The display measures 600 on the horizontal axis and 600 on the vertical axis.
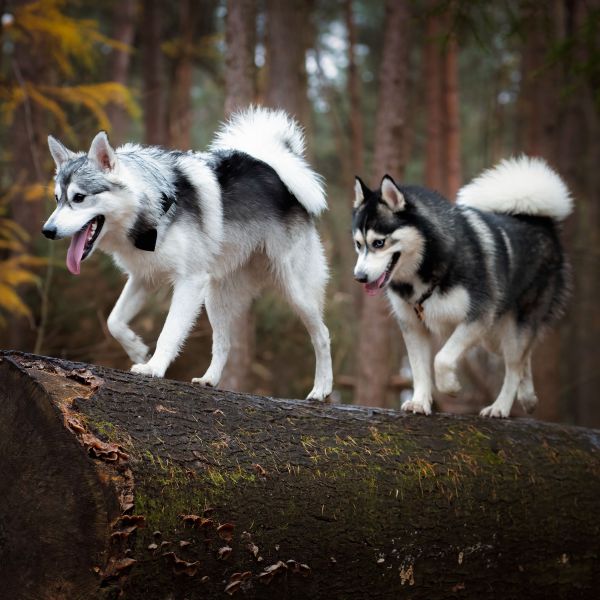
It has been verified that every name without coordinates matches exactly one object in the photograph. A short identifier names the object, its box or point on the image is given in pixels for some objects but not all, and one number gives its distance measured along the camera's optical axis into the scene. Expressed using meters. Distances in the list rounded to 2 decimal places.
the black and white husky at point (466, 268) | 5.50
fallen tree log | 3.29
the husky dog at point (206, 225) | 4.63
